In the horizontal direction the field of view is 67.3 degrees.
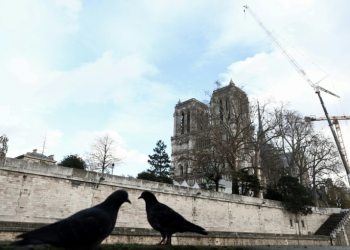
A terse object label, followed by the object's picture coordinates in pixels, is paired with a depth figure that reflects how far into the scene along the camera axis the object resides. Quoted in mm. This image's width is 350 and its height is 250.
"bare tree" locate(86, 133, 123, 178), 33250
